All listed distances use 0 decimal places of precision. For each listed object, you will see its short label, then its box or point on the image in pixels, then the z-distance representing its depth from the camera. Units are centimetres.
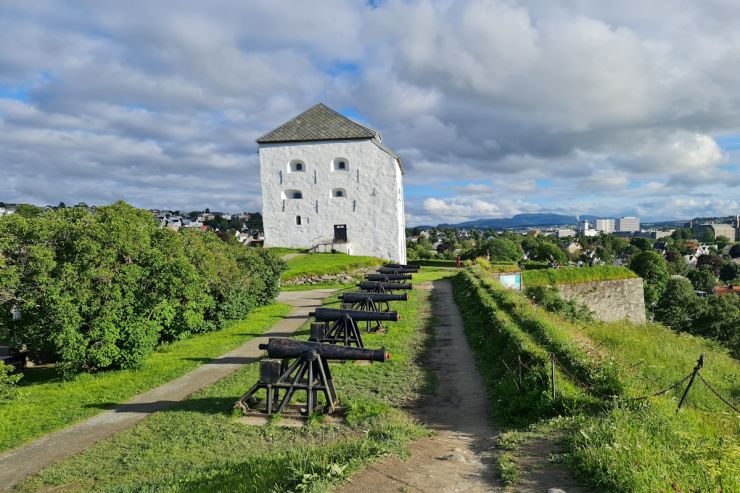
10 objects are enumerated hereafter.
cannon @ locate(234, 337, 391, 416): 736
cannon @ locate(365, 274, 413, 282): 1922
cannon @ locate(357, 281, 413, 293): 1609
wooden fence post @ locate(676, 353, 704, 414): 547
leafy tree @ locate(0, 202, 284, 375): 929
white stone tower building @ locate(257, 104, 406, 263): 3288
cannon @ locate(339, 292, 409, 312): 1358
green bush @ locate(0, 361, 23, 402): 822
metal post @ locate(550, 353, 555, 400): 680
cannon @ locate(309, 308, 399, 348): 1084
